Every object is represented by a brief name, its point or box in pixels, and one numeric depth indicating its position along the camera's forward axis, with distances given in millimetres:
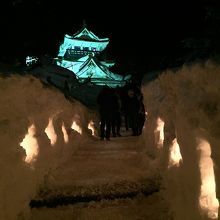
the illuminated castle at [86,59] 31382
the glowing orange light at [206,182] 2206
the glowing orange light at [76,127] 7327
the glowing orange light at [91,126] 10860
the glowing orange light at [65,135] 5740
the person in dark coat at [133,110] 8566
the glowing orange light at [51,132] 4776
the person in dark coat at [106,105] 8074
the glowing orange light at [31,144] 3598
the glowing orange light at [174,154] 3377
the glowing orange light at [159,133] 4542
